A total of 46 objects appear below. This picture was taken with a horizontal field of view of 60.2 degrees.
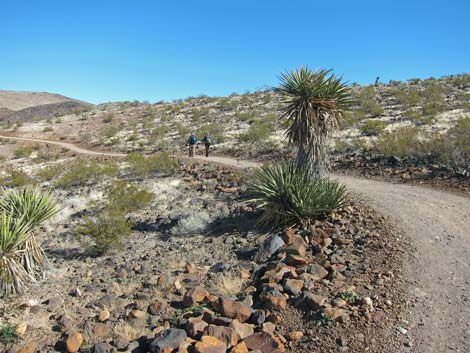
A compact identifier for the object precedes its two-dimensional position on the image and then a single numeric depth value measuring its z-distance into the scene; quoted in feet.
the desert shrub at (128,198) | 48.06
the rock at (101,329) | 22.54
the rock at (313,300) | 21.42
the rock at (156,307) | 24.57
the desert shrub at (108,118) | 143.33
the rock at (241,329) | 20.16
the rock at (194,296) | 24.72
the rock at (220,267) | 29.71
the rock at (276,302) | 22.34
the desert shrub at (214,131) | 92.54
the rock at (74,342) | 21.04
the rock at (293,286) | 23.37
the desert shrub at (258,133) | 85.05
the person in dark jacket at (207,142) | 79.09
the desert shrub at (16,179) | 69.15
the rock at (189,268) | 30.52
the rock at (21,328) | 22.56
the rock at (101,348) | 20.44
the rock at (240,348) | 18.96
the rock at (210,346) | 18.69
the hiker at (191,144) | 78.02
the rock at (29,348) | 20.97
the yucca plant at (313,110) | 37.09
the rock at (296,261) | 27.32
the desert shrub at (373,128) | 77.77
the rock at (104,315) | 23.99
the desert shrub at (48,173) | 74.15
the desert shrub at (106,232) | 36.86
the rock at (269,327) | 20.42
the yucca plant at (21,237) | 28.60
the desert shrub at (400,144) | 56.08
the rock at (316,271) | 25.22
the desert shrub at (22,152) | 103.86
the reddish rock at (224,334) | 19.60
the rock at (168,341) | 19.69
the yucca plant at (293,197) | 34.27
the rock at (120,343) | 20.88
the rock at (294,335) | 19.70
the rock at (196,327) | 20.63
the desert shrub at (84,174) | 66.39
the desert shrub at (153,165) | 66.95
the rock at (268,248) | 30.37
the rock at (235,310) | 21.83
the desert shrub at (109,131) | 121.17
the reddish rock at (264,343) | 18.98
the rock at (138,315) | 23.71
